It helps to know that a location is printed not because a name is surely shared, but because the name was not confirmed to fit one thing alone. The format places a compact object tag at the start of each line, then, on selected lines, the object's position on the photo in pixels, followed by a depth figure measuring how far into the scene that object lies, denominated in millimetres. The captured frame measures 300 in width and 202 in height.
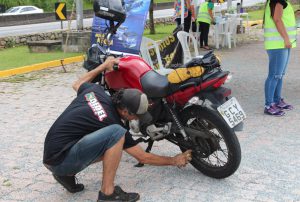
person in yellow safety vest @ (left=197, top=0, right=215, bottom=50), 13164
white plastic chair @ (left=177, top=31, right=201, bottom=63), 8062
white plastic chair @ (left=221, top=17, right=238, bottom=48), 13422
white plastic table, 14120
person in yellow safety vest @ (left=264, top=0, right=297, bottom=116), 5805
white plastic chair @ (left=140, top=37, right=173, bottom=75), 7934
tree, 17688
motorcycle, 3920
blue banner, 7785
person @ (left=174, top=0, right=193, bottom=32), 13594
